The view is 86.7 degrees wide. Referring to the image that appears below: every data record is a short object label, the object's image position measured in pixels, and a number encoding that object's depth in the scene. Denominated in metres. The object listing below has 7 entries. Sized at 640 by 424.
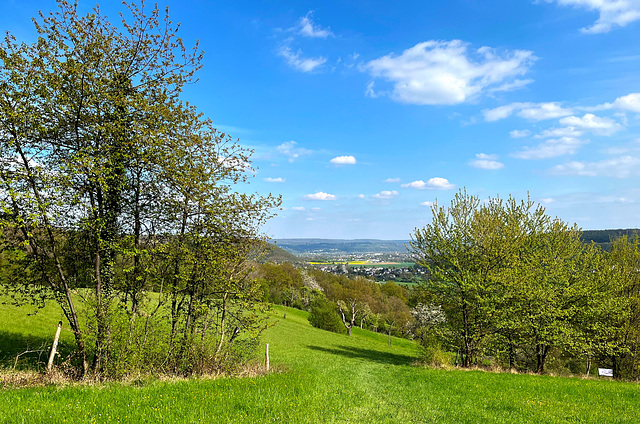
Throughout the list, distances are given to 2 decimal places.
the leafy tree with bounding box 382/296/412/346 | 80.06
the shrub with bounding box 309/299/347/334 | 59.19
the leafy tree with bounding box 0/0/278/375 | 9.98
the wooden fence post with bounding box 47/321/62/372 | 9.79
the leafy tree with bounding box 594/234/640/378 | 25.66
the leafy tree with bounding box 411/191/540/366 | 23.42
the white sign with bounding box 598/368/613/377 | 21.69
